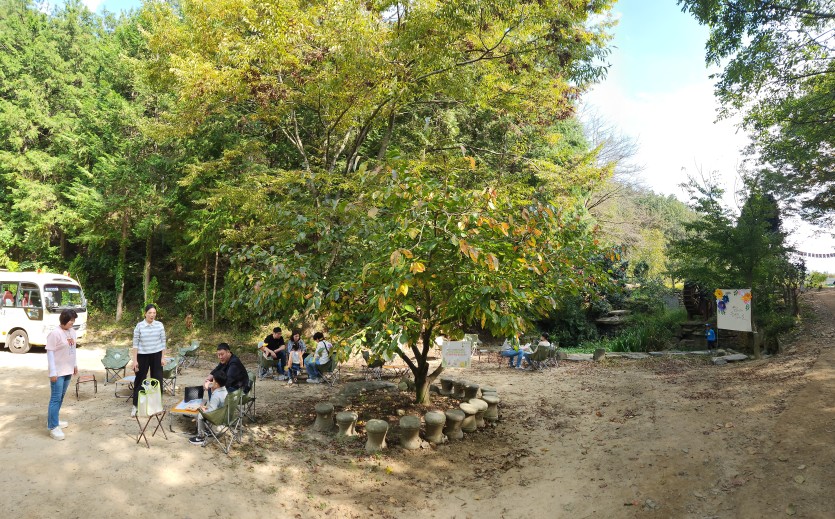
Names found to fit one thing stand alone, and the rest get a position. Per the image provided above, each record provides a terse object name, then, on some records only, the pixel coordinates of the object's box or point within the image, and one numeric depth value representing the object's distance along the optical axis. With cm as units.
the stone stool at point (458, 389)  841
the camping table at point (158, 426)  527
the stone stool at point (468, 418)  673
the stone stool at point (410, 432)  605
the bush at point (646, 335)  1432
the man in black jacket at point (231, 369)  589
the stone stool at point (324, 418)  648
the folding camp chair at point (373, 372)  1057
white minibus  1180
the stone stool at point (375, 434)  597
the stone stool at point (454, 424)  647
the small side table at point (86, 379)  727
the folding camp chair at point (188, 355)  1023
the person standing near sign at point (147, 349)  606
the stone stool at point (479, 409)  693
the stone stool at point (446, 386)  871
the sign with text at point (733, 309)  1095
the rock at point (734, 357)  1115
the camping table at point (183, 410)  556
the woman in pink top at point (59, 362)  514
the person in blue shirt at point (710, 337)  1321
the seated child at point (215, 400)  550
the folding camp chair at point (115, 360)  811
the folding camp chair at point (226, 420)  529
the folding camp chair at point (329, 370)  938
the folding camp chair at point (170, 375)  770
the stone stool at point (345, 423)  632
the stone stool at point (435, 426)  627
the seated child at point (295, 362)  932
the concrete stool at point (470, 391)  795
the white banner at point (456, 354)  639
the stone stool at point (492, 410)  736
